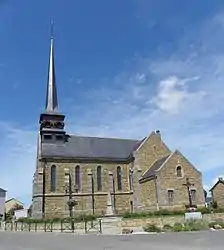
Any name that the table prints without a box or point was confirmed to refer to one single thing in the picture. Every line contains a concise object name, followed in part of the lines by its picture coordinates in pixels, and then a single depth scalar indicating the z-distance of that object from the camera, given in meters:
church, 37.53
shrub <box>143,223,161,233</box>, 21.38
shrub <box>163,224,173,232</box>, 21.30
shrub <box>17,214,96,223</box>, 27.67
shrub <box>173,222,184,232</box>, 20.78
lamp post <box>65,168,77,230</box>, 37.81
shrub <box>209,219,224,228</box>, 22.41
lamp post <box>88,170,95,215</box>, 39.98
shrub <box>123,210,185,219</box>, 26.29
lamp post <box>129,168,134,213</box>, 41.49
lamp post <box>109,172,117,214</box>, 40.80
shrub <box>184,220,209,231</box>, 21.22
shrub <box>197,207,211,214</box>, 26.65
